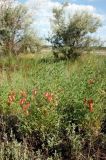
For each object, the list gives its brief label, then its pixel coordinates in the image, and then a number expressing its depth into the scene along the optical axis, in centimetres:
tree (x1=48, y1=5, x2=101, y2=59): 1197
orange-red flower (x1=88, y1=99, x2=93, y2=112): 282
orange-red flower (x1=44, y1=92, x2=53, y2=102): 290
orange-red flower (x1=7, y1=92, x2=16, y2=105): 330
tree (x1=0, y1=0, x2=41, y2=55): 1166
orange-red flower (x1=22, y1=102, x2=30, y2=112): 290
